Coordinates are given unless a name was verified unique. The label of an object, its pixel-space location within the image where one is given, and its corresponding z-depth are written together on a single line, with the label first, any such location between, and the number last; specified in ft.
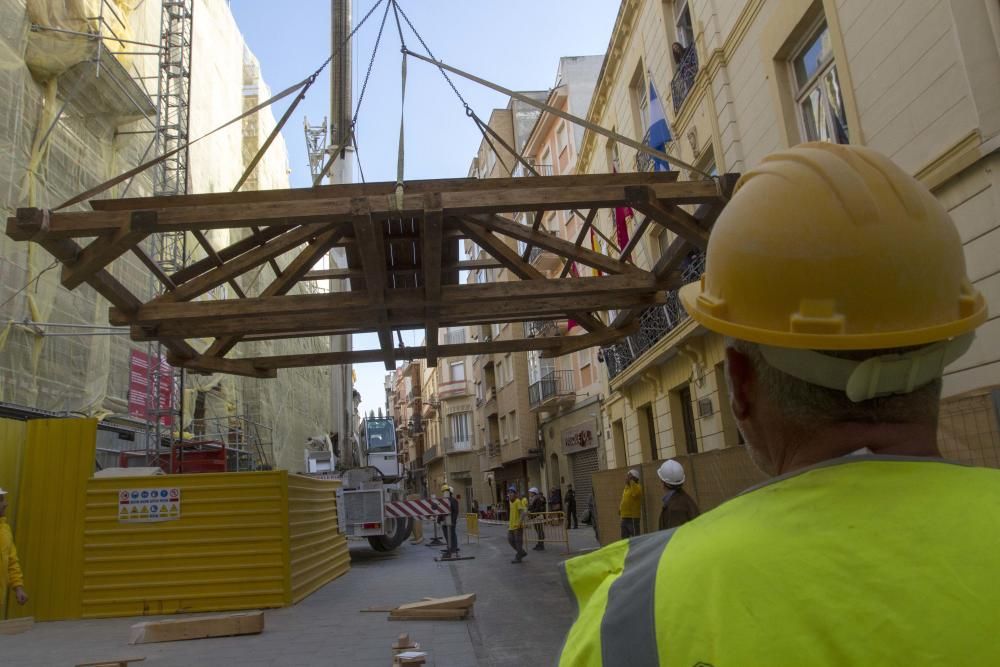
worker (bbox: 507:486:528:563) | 53.62
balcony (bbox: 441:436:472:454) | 184.96
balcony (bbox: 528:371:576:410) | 98.32
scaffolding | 59.36
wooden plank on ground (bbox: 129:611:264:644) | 26.27
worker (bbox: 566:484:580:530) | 88.81
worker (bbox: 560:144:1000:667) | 2.72
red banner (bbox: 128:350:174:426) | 58.39
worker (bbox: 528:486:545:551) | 64.64
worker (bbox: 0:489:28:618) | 25.81
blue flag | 46.73
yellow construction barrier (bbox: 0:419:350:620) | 33.01
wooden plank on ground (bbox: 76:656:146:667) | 20.36
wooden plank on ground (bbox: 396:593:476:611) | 29.84
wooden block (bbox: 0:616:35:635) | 28.63
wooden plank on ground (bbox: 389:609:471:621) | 29.45
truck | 57.52
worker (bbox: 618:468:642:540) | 38.75
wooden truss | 17.39
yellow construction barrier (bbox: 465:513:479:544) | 87.81
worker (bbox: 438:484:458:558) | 59.52
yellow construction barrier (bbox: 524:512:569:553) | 64.81
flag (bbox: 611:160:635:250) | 48.16
